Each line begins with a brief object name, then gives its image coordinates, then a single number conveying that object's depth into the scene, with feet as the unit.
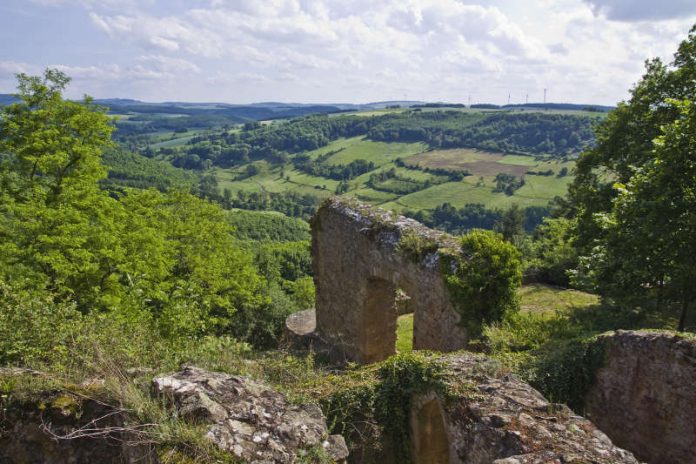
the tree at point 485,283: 33.02
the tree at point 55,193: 41.32
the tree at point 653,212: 31.78
